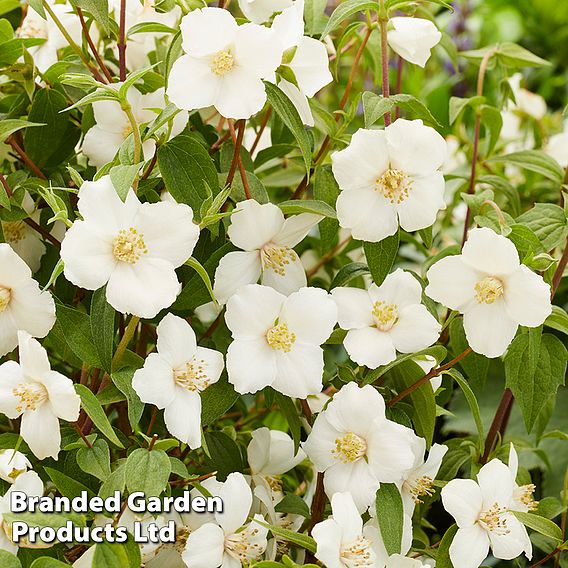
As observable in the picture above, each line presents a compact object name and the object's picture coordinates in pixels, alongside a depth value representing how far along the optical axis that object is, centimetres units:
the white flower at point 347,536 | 96
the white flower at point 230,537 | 97
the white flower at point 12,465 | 98
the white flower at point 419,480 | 101
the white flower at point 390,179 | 98
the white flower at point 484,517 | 99
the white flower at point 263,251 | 99
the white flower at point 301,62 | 98
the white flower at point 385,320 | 99
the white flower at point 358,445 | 98
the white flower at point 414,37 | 103
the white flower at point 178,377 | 97
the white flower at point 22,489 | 97
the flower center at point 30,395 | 96
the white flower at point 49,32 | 105
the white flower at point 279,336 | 98
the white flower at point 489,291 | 97
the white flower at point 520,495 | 101
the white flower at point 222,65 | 96
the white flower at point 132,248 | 95
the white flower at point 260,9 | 101
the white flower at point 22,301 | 97
